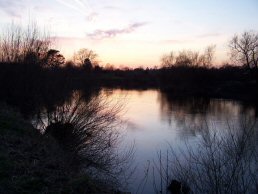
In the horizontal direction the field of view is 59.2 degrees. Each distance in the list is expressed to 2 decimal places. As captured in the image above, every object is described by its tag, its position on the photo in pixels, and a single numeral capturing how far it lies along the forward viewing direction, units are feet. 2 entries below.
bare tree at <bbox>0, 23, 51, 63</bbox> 33.91
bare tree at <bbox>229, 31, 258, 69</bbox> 118.70
